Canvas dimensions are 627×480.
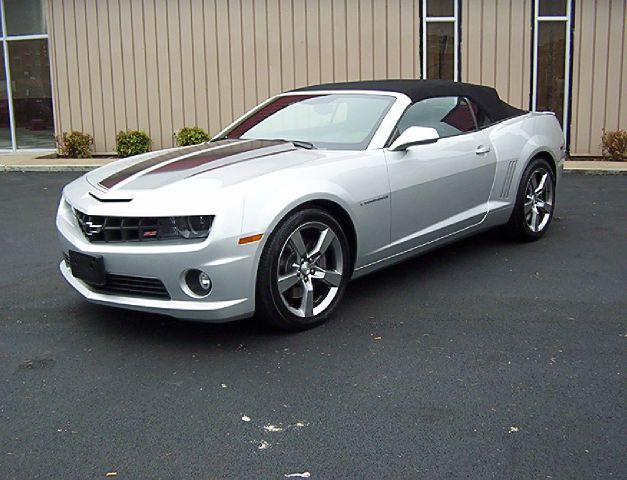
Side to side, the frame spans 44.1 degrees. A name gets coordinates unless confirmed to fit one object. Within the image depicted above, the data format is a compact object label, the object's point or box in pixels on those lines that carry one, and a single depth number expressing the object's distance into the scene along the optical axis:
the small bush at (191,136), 12.92
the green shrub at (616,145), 12.01
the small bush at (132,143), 13.12
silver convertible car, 4.23
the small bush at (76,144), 13.53
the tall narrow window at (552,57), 12.33
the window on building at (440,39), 12.57
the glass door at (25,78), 14.78
